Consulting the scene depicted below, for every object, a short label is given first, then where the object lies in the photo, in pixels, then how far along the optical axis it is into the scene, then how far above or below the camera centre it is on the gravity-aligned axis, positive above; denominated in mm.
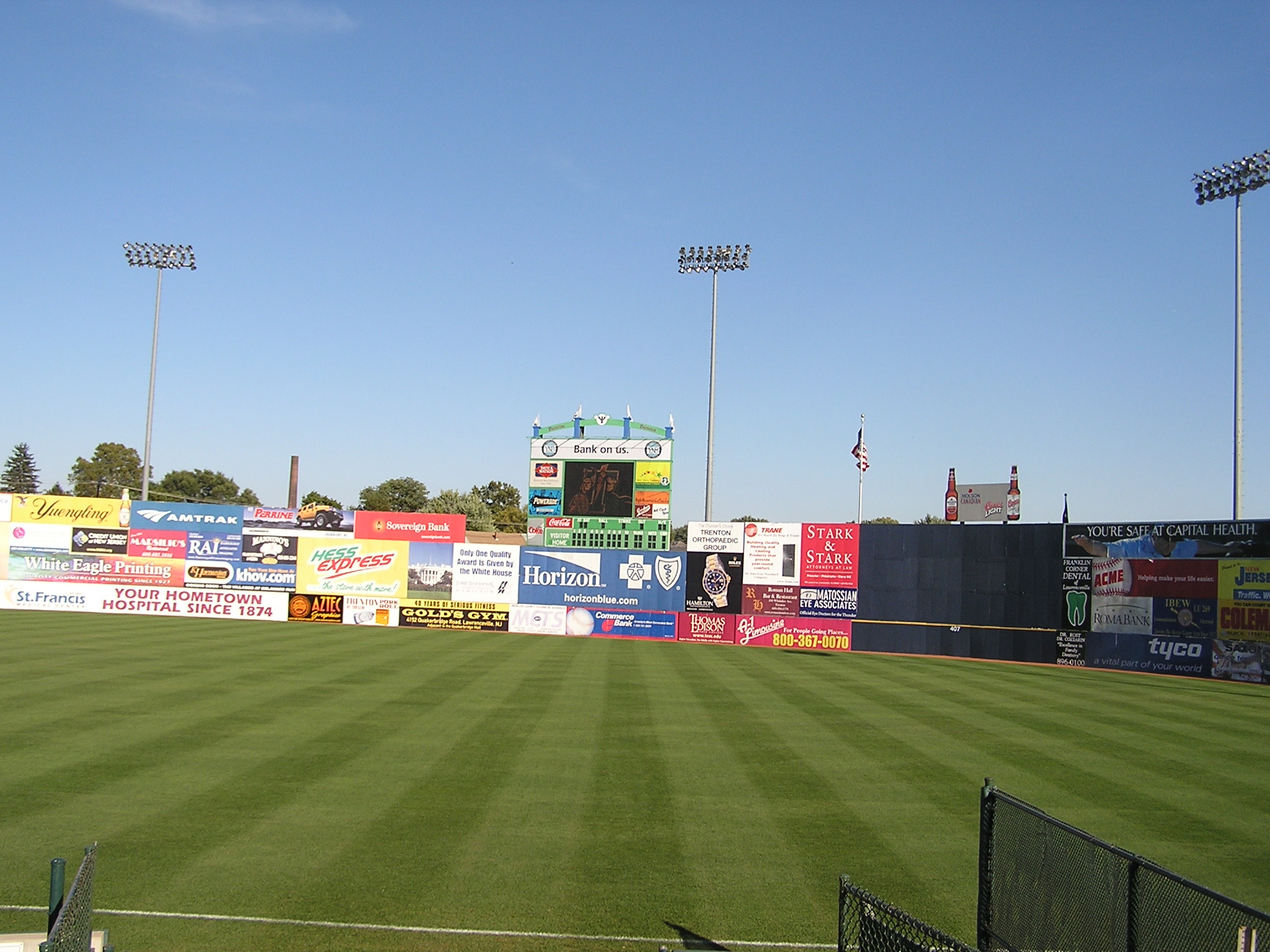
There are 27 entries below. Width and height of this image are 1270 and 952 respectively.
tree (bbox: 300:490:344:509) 113769 +2015
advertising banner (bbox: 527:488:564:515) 42500 +1182
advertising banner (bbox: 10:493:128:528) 43531 -286
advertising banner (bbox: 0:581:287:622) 42812 -4356
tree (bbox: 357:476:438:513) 117875 +3088
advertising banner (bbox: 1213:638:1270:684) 31781 -3663
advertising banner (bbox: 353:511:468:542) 44219 -381
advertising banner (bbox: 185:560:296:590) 44031 -3045
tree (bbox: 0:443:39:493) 118750 +3829
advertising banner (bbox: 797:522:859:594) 40781 -733
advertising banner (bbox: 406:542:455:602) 43250 -2385
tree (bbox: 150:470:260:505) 124000 +3162
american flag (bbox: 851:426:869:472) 45938 +4324
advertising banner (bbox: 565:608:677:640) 42281 -4370
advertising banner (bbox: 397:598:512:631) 42688 -4364
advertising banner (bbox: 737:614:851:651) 40500 -4296
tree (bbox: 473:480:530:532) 111438 +3083
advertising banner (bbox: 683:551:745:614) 41781 -2228
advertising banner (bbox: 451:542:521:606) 43000 -2388
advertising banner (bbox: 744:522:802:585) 41344 -764
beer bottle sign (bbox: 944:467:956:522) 44122 +2072
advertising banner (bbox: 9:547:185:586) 43188 -2996
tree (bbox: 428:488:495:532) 94688 +1722
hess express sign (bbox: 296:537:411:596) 43625 -2361
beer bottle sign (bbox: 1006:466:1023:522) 42094 +2073
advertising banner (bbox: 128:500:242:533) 44094 -388
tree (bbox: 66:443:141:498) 115500 +4418
